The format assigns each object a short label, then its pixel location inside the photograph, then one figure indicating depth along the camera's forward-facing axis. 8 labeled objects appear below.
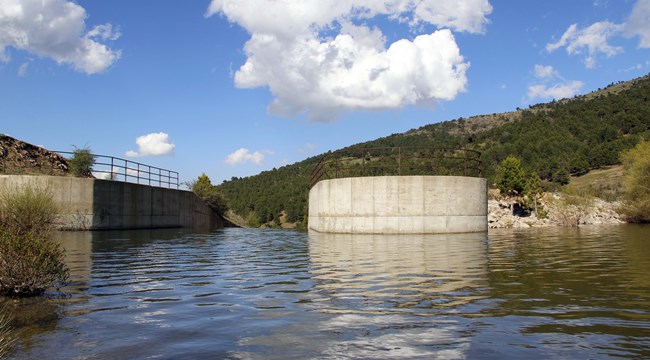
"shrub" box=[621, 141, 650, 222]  45.81
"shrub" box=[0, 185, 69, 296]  7.11
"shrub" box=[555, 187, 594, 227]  47.60
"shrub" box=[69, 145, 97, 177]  30.16
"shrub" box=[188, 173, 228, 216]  43.66
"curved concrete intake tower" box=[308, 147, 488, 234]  23.58
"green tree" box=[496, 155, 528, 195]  67.00
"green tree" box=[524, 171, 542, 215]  65.75
